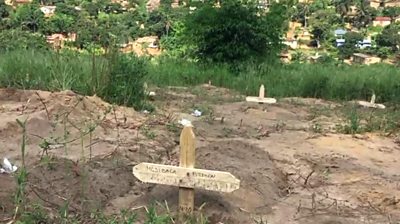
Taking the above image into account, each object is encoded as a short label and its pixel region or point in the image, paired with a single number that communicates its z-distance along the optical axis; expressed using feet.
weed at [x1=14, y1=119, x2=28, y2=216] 10.85
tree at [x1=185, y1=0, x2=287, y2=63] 38.06
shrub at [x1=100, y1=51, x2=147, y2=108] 21.88
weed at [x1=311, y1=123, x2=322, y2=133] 21.49
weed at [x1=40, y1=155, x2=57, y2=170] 13.61
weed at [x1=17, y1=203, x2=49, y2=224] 11.12
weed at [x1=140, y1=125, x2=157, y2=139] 17.90
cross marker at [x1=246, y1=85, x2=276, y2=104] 26.84
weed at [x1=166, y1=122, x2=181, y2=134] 19.20
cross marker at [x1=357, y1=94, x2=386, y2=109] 27.94
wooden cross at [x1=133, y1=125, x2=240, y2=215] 12.13
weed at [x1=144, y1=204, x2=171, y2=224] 10.86
